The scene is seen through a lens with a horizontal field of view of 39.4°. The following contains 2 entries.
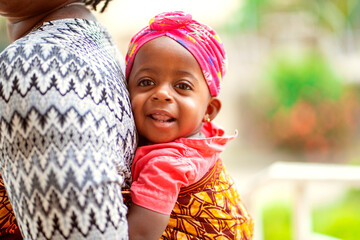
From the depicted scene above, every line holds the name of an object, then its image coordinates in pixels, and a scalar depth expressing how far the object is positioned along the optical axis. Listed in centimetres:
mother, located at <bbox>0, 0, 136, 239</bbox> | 117
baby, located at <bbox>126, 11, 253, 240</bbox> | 152
